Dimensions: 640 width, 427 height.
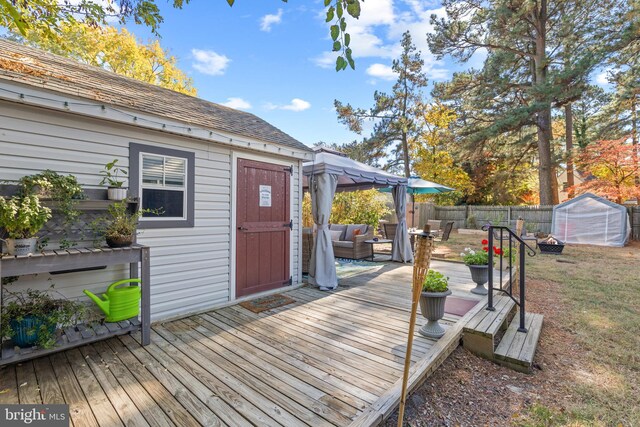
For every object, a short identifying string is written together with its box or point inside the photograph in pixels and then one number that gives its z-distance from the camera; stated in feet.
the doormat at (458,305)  11.79
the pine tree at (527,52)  33.19
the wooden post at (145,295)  8.96
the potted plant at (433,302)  9.28
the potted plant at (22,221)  6.98
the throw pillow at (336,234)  25.98
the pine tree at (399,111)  49.70
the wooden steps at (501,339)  8.82
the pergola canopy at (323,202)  15.76
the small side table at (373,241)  23.53
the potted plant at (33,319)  7.35
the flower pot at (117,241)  8.83
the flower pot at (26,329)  7.36
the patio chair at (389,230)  25.97
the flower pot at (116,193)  9.17
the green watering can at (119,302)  9.04
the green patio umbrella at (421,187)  29.12
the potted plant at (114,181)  9.20
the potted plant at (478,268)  13.55
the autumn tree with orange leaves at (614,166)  36.24
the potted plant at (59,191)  7.66
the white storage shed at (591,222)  32.24
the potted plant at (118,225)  8.87
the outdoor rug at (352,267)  19.41
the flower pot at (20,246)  7.14
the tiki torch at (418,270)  4.95
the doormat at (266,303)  12.32
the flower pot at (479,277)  13.71
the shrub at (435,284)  9.29
